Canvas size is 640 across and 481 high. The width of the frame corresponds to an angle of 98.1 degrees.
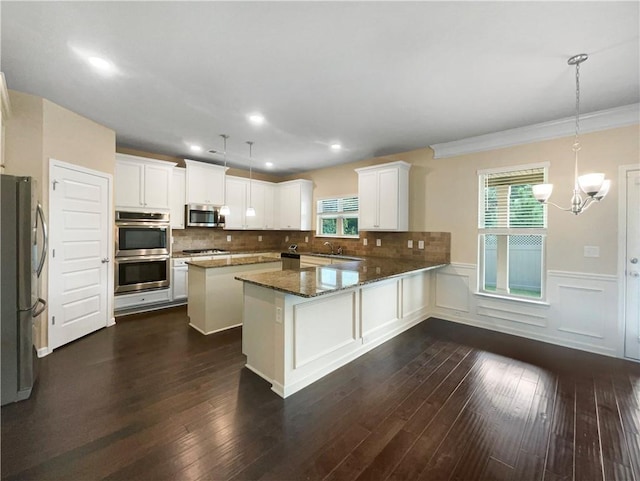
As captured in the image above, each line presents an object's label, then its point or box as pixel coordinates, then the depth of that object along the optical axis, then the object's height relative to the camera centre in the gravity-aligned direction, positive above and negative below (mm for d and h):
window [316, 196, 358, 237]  5625 +427
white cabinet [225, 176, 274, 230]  5724 +745
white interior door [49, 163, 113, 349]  3062 -220
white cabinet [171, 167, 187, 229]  4922 +698
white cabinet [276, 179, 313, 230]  6113 +735
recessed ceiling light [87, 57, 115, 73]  2191 +1388
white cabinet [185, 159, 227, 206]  5066 +1009
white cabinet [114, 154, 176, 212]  4258 +841
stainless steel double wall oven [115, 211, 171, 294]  4164 -248
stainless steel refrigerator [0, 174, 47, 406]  2152 -395
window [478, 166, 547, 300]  3621 +76
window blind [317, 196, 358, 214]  5590 +677
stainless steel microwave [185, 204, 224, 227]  5078 +384
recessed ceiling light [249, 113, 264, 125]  3223 +1412
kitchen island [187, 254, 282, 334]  3574 -784
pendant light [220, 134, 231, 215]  3977 +1434
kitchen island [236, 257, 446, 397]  2354 -815
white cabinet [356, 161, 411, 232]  4508 +693
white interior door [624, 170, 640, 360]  2971 -305
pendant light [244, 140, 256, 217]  4199 +1435
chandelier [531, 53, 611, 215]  2049 +420
